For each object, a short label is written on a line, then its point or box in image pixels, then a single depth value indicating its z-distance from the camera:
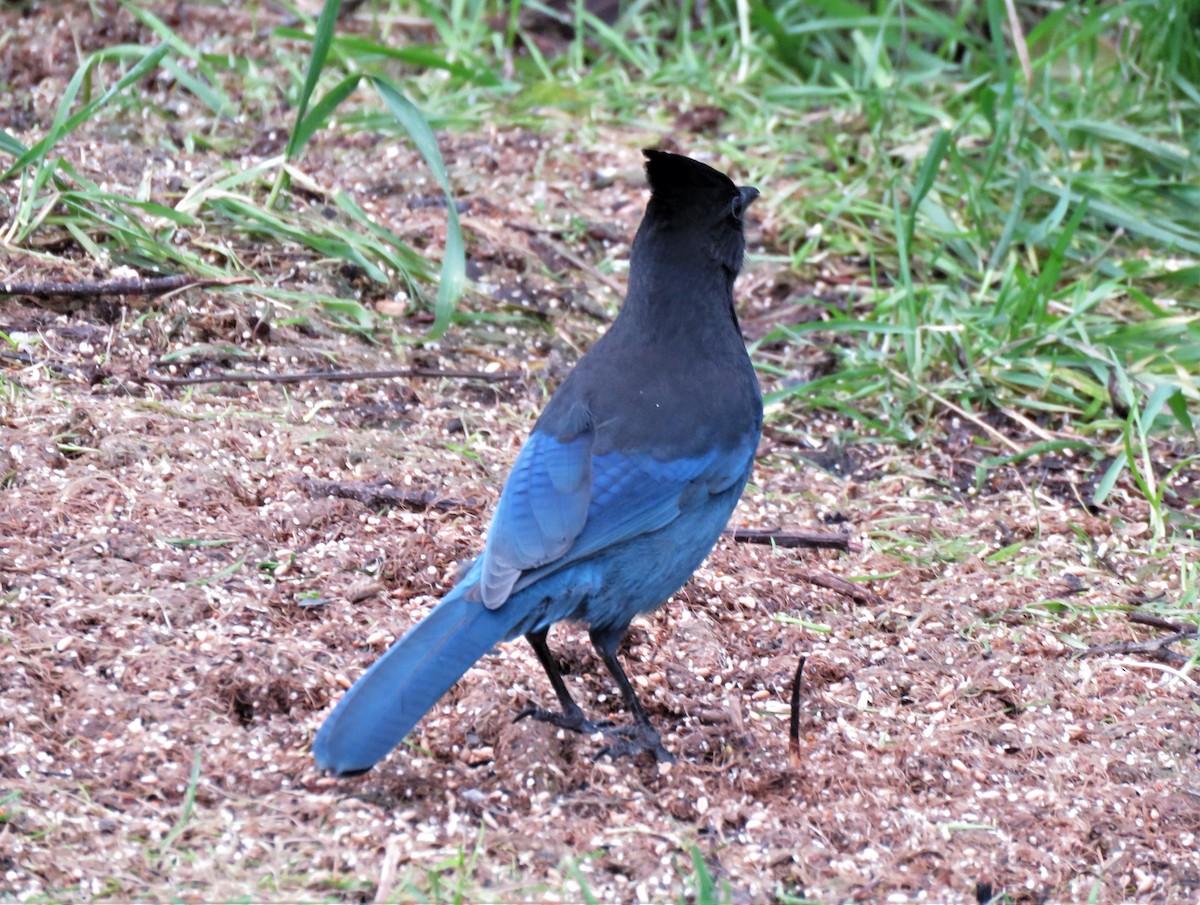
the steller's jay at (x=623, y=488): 5.68
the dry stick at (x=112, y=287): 8.60
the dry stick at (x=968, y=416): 9.62
